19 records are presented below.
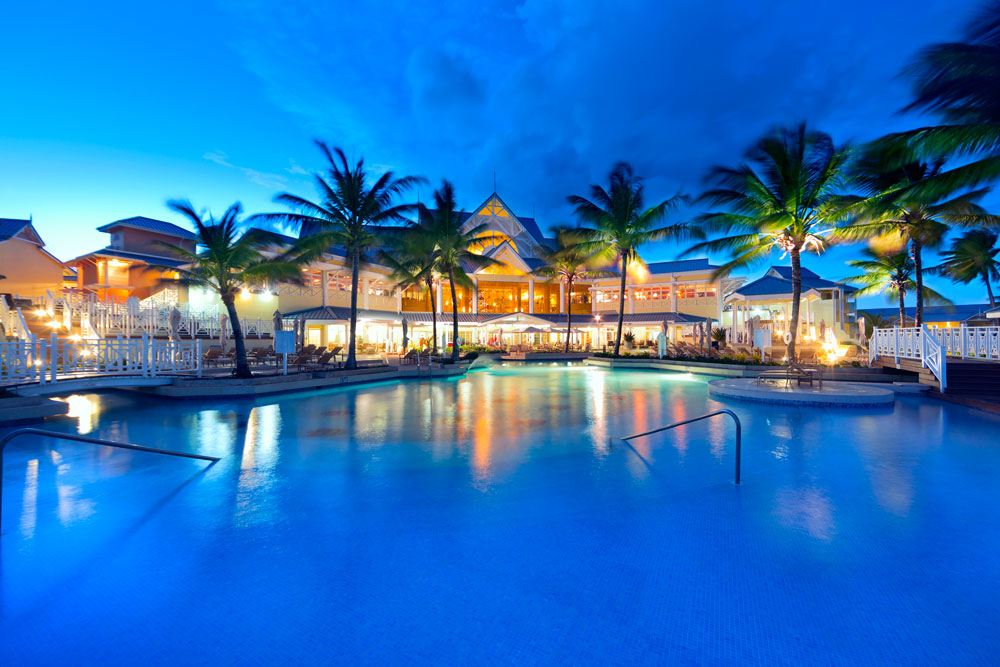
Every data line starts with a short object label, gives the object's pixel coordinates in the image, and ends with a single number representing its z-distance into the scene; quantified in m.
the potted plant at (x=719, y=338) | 26.11
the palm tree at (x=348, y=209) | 16.89
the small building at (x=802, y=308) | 27.28
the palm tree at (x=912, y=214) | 15.10
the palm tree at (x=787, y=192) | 15.12
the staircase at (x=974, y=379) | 11.92
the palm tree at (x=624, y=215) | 23.45
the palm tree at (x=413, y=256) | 18.81
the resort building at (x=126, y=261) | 24.97
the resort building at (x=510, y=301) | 28.81
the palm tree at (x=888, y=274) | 23.31
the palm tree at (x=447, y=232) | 22.79
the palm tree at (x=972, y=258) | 25.02
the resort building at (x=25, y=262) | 20.48
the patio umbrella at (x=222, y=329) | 20.39
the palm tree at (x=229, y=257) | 14.04
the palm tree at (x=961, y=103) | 7.28
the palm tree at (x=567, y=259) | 27.11
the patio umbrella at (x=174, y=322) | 16.51
